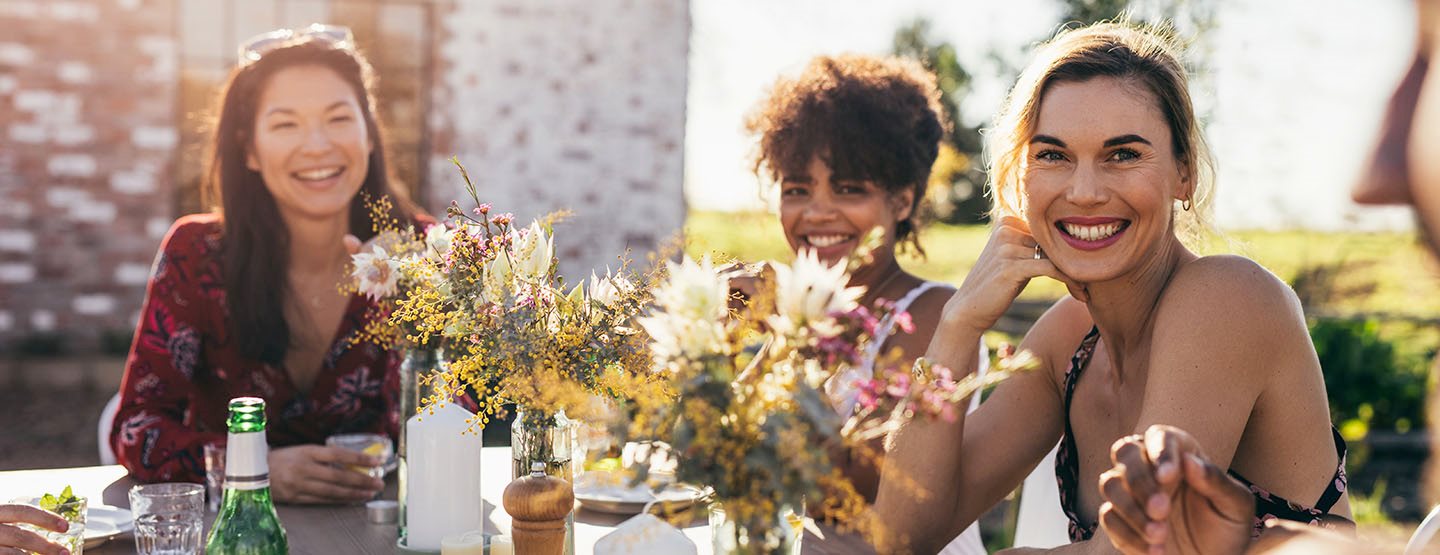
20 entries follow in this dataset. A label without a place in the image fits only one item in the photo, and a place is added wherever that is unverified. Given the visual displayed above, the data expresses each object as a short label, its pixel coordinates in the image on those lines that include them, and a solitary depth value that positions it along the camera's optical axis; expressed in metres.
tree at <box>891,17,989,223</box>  14.62
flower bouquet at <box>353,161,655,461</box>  1.81
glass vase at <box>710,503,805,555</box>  1.46
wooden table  2.32
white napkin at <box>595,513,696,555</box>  1.88
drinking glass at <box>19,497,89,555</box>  2.05
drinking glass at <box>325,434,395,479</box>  2.72
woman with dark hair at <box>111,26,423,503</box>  3.17
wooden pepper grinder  1.88
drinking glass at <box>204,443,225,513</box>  2.56
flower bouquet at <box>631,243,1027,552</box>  1.39
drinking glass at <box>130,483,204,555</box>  2.14
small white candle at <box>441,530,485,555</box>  2.02
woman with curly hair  3.19
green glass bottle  1.79
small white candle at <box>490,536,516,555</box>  2.01
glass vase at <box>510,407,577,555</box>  1.99
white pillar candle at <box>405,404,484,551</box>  2.19
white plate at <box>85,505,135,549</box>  2.28
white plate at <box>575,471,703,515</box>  2.58
